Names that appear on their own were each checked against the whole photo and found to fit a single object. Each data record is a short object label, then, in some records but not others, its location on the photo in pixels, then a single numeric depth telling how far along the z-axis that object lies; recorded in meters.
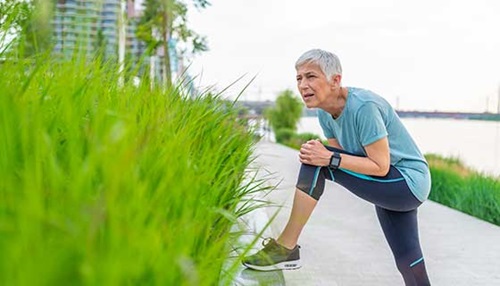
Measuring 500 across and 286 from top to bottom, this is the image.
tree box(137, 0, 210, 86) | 8.84
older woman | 2.04
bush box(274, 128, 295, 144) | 19.20
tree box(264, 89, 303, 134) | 20.97
